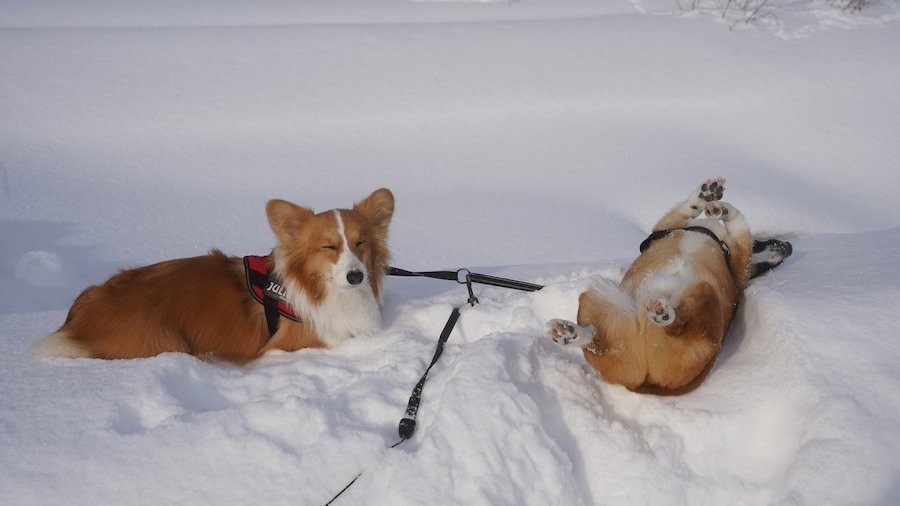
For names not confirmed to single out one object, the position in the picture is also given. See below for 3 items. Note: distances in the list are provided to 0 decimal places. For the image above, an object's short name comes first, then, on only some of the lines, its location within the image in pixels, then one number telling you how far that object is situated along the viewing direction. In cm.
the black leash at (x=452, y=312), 189
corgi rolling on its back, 207
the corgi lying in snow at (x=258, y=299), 249
